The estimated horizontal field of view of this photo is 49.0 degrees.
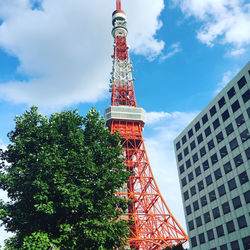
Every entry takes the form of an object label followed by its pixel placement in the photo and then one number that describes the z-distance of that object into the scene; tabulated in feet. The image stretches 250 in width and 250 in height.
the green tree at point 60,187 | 62.03
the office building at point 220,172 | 114.42
